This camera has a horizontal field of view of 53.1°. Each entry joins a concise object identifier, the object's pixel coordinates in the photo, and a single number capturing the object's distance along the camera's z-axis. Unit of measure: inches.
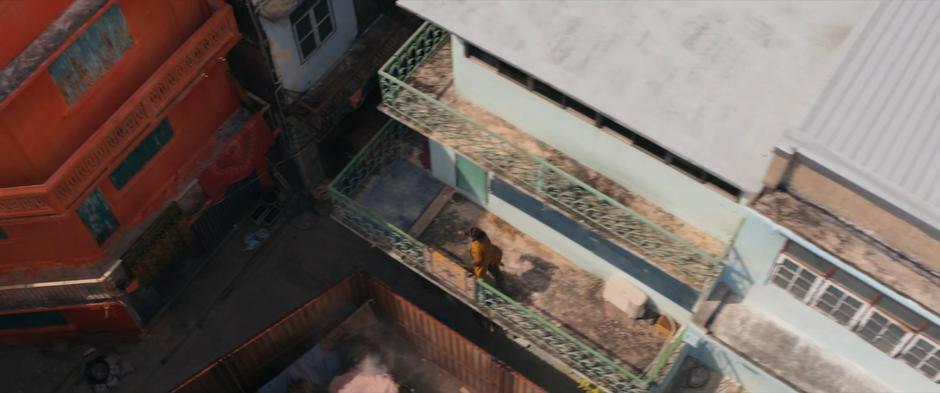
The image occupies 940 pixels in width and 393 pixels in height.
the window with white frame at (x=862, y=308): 735.1
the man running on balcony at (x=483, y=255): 909.2
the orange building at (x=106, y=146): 805.9
